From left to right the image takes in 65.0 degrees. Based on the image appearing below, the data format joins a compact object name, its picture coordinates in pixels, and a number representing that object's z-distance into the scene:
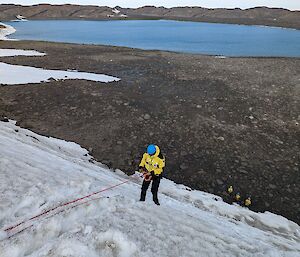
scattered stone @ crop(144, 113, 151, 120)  11.47
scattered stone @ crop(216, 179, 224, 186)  8.37
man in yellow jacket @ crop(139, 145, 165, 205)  5.50
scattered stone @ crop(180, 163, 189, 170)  8.89
